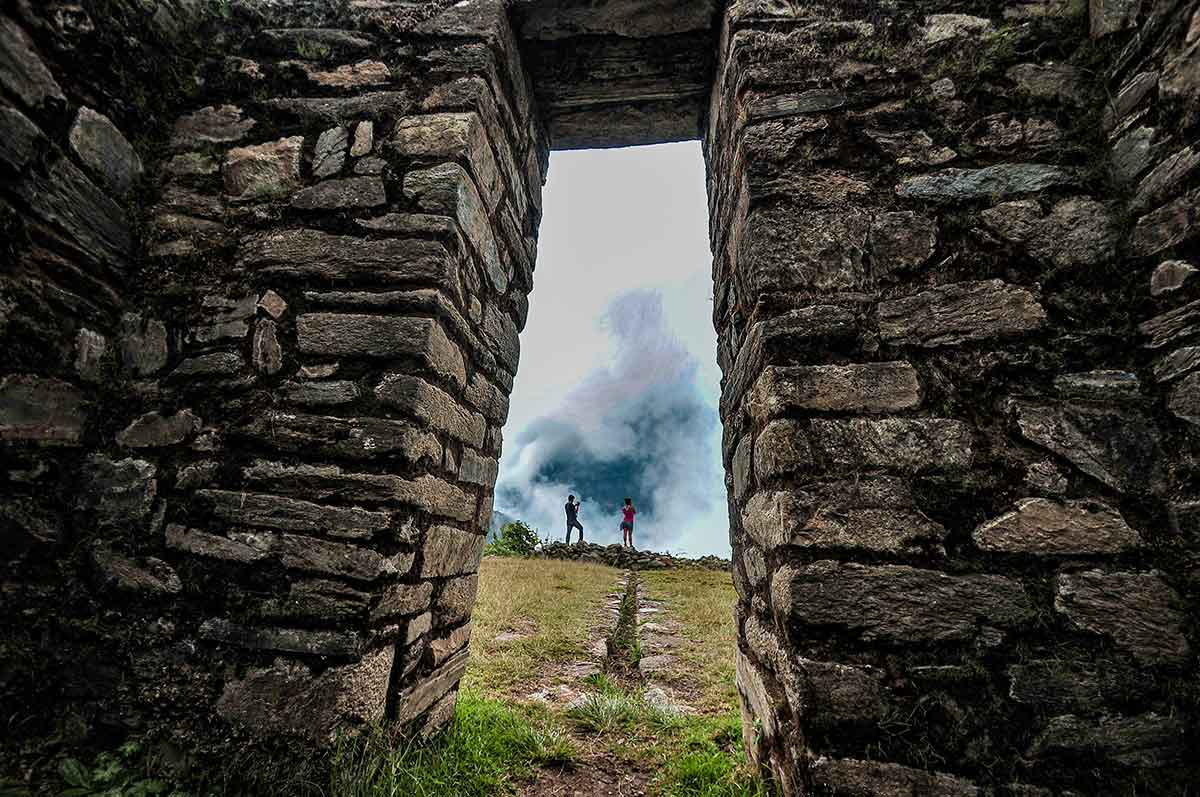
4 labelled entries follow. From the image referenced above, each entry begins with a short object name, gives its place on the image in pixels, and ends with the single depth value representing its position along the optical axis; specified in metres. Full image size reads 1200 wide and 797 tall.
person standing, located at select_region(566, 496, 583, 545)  16.63
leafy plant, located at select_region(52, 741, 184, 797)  1.68
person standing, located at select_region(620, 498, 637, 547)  15.71
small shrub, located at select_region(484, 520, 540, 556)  14.21
